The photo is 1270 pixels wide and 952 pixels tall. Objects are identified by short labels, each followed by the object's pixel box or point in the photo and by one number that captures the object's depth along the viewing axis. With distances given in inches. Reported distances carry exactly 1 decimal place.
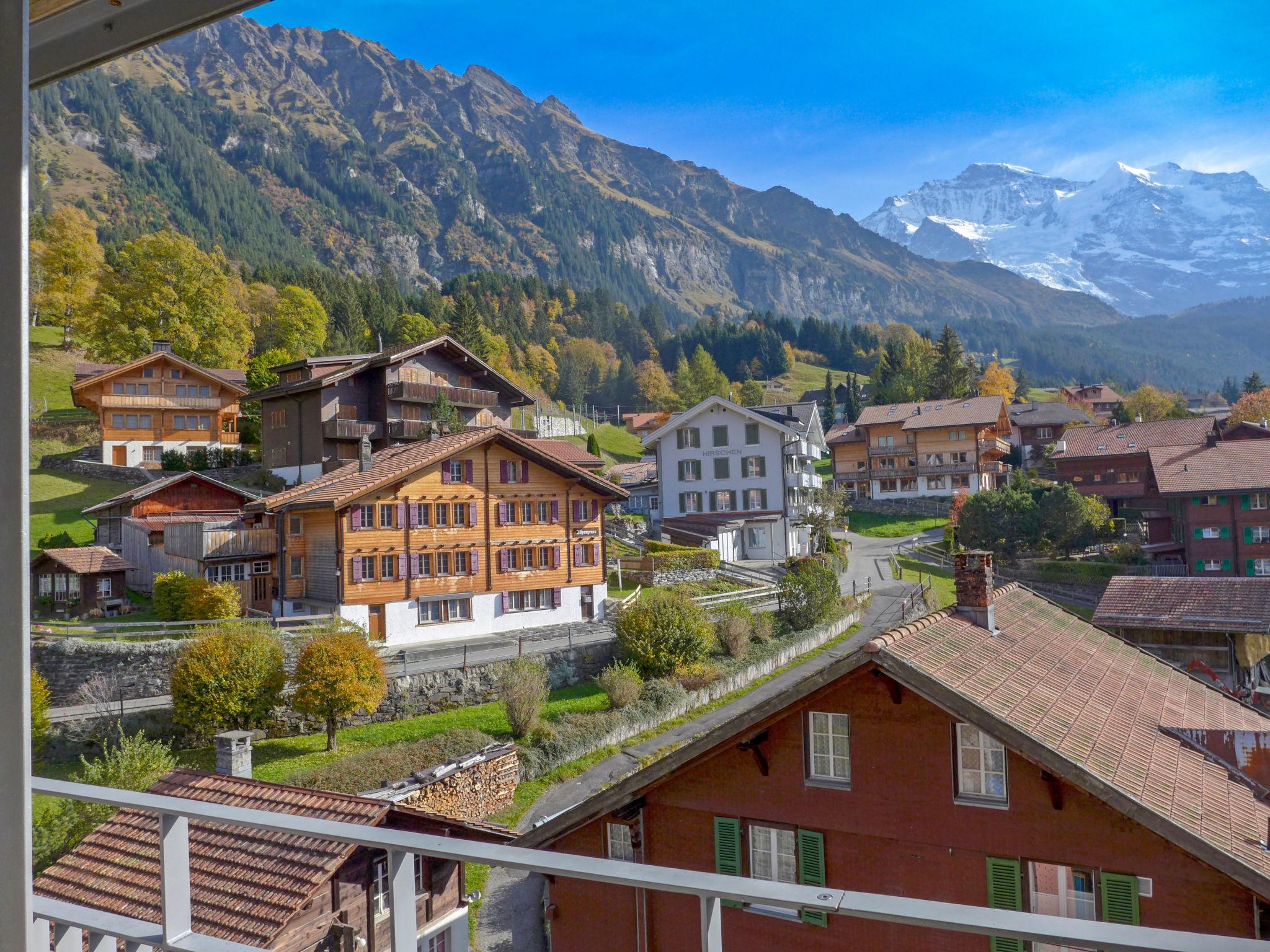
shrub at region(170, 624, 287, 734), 858.1
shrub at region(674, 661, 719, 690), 1131.3
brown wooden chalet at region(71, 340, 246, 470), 1852.9
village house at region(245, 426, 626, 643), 1165.1
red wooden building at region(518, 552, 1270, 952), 391.9
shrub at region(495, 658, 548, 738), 946.1
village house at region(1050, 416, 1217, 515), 2186.3
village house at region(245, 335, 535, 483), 1695.4
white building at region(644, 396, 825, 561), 2038.6
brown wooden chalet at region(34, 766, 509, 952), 433.7
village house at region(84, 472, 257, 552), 1392.7
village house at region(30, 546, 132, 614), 1173.1
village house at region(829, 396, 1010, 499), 2576.3
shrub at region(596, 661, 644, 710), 1050.7
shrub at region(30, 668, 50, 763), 800.3
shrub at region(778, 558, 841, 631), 1395.2
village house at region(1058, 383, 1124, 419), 4485.7
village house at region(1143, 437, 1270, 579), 1708.9
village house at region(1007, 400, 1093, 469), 3083.2
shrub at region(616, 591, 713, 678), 1143.6
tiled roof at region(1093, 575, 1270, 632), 1099.9
